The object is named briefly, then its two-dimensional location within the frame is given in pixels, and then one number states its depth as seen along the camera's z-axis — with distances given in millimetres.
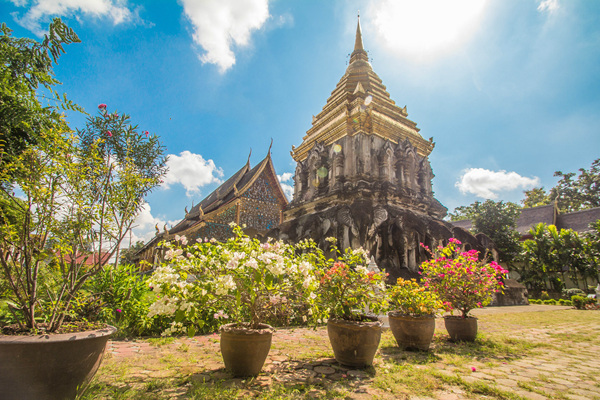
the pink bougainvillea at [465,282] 4895
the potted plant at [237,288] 2555
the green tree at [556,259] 17594
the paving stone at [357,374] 2998
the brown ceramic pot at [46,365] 1940
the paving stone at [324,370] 3143
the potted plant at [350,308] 3244
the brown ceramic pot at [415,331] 4113
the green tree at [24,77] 4055
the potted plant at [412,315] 4121
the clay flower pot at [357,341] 3232
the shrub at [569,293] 16781
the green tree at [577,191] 31766
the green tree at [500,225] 20688
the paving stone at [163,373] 2896
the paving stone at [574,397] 2470
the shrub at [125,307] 4918
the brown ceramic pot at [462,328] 4828
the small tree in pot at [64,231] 2010
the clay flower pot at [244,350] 2863
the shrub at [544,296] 17453
